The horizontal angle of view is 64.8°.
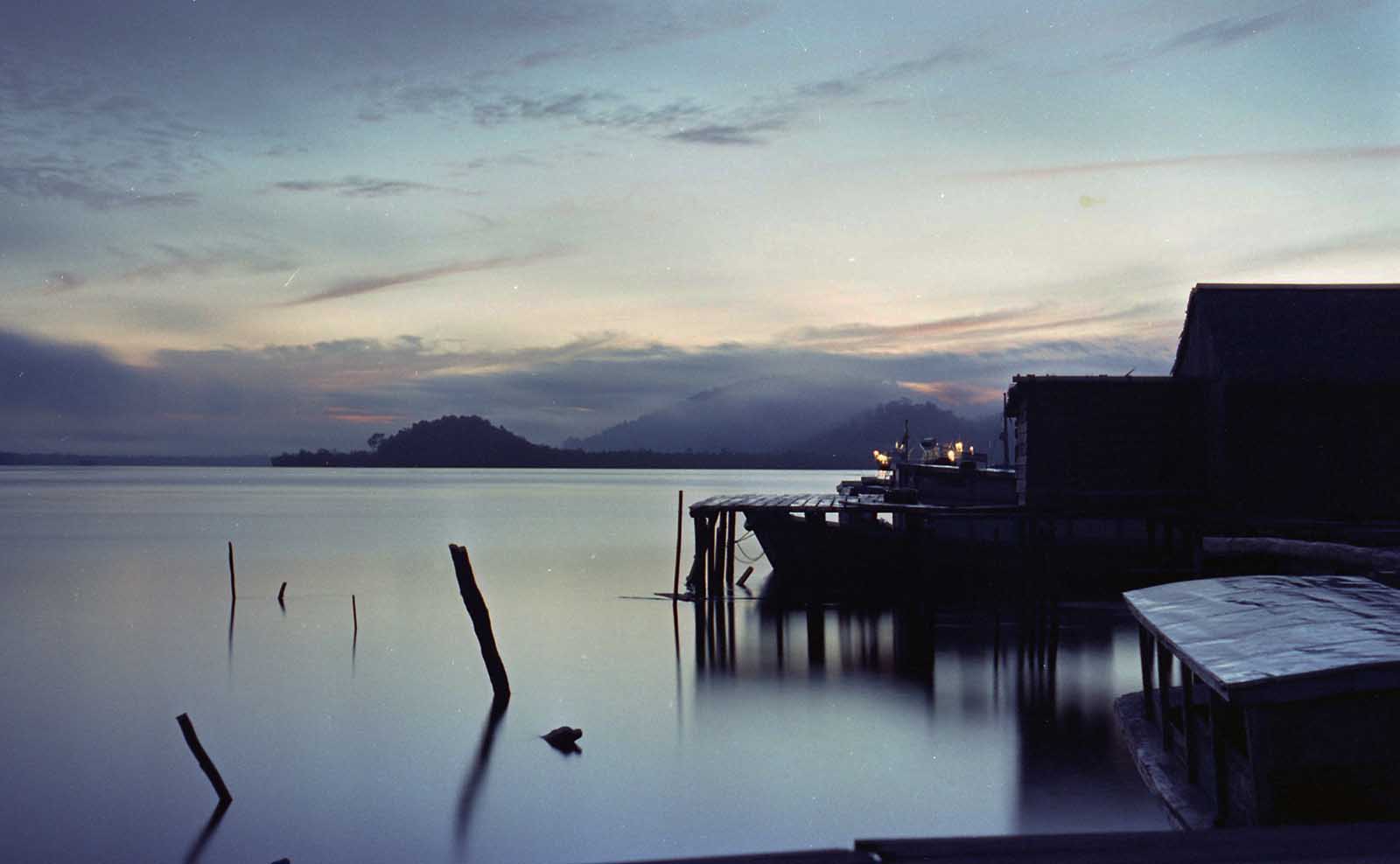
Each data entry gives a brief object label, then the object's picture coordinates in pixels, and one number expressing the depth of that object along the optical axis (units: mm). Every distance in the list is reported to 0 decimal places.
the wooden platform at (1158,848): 6566
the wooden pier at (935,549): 36781
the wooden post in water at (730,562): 42625
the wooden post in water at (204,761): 15914
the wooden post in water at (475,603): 22859
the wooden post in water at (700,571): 39625
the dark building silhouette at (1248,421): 25734
